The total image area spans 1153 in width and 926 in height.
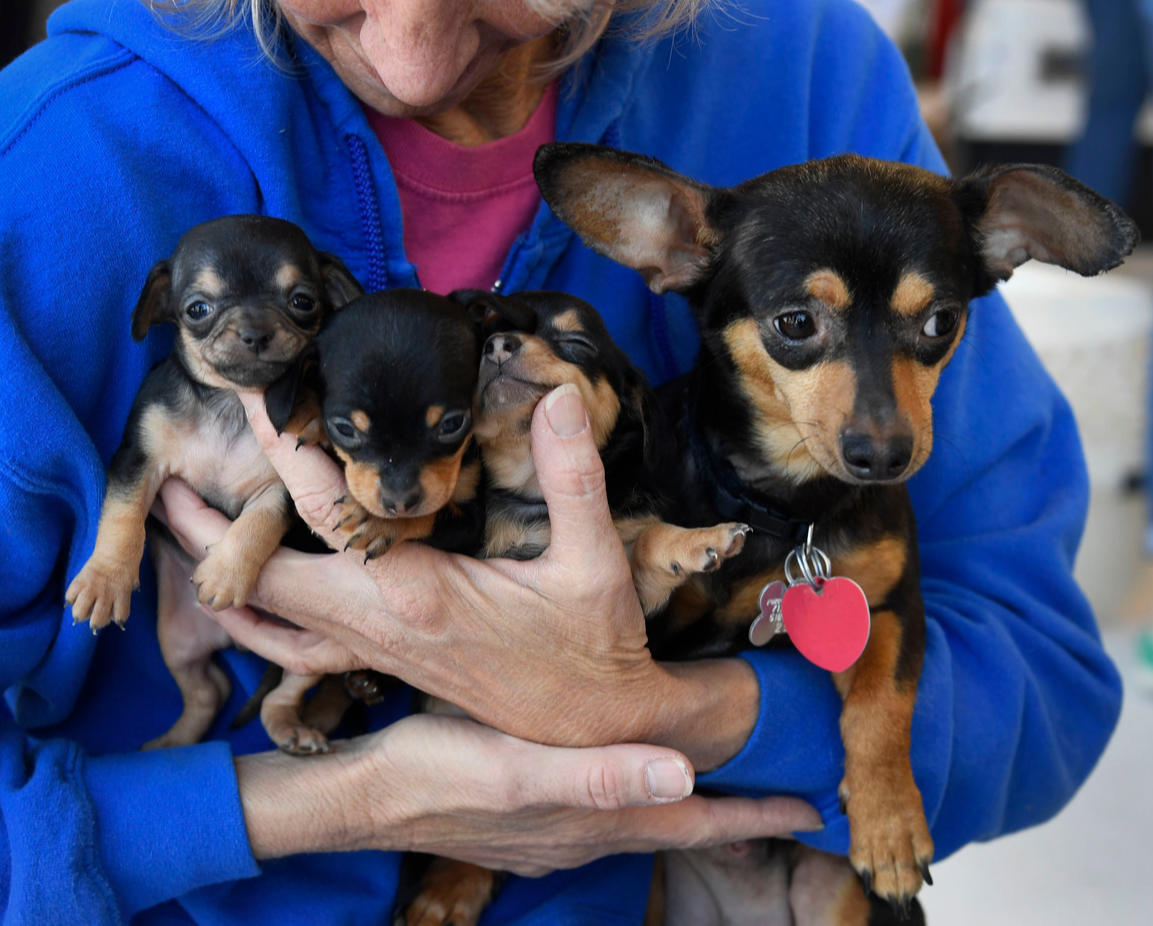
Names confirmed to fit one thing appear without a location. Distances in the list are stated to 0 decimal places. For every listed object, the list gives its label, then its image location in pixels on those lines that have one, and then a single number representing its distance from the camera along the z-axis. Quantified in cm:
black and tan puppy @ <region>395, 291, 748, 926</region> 47
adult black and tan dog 47
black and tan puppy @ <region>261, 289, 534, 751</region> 45
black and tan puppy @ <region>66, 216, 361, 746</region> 47
